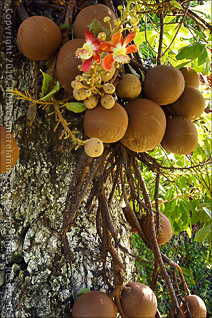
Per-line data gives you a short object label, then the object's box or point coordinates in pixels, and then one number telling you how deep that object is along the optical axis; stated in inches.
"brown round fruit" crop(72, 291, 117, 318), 27.8
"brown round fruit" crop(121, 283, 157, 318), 29.1
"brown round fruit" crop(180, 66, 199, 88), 37.4
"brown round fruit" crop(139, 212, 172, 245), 39.8
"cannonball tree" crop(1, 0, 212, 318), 28.3
